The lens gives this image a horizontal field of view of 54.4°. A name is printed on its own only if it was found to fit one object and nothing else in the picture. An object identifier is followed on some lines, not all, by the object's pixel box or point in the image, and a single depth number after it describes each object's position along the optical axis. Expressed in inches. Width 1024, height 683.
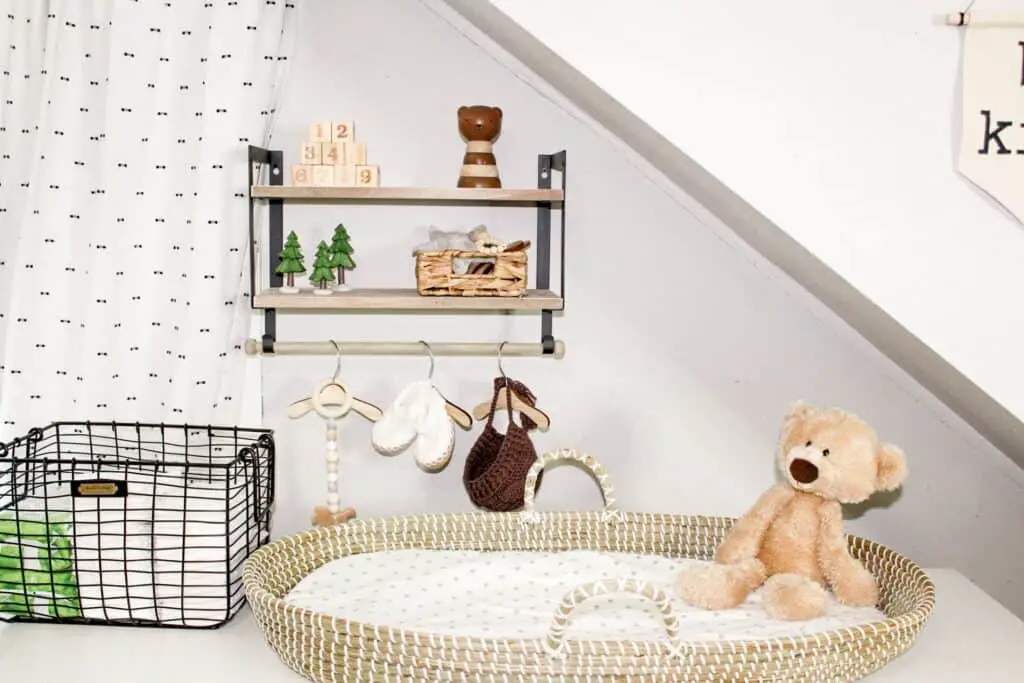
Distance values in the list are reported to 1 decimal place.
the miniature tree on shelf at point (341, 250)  73.3
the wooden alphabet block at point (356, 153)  70.9
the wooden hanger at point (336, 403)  75.7
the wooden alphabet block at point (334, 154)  70.7
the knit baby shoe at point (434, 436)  73.8
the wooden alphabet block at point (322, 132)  71.0
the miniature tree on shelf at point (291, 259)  72.6
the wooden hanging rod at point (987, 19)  54.8
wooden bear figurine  71.9
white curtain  72.6
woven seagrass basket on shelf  70.1
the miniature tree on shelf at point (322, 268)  72.2
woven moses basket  51.0
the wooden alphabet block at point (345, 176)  70.7
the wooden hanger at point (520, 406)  75.4
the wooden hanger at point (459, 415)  76.3
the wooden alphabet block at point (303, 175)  70.7
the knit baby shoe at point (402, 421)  74.7
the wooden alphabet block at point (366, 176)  71.0
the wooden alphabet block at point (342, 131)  71.0
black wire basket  63.4
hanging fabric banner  55.4
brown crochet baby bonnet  73.4
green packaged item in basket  63.2
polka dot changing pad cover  60.8
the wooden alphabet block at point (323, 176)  70.6
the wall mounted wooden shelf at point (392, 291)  69.6
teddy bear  63.9
